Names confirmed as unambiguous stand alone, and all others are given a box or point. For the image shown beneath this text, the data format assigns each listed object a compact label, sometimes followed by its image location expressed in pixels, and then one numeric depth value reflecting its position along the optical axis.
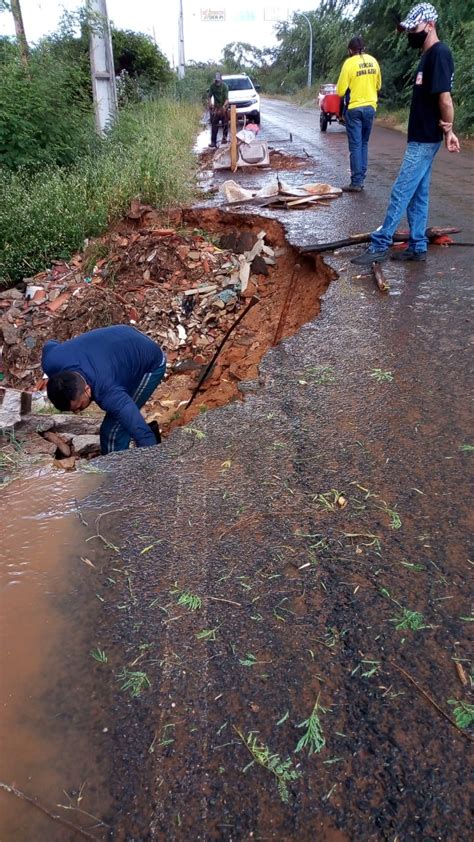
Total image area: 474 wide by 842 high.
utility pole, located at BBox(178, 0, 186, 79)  34.23
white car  19.52
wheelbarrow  17.91
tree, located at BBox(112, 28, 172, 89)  20.50
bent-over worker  3.38
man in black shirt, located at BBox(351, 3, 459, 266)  4.48
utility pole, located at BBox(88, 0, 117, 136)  11.57
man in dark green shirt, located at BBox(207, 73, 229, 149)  14.70
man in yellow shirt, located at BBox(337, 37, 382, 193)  7.63
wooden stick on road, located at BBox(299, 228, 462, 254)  6.03
